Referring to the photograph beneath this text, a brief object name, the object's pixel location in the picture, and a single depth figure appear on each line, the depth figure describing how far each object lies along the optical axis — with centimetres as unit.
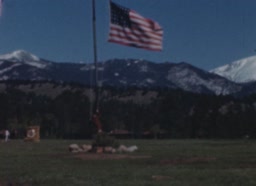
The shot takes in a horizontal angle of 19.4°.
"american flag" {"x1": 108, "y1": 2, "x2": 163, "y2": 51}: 3078
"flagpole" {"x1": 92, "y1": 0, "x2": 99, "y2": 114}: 3923
